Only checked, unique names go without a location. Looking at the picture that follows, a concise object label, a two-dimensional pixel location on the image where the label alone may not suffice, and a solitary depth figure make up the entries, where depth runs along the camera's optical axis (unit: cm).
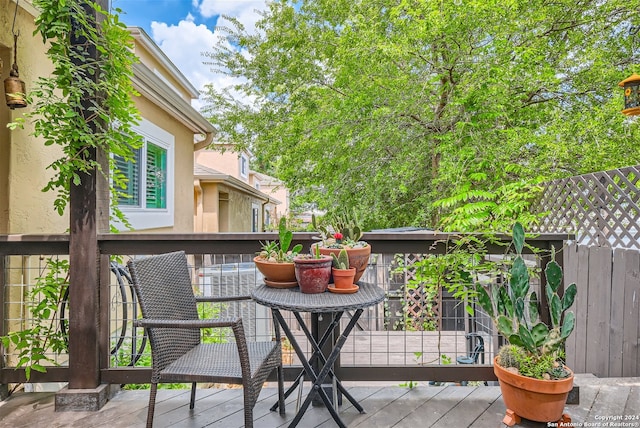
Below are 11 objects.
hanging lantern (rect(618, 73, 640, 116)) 317
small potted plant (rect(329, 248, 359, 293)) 180
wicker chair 155
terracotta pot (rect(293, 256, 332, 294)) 178
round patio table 160
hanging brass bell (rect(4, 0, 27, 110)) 216
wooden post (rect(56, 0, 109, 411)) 207
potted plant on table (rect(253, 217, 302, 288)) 189
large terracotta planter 172
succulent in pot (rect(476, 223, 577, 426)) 174
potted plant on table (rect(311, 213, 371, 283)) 188
